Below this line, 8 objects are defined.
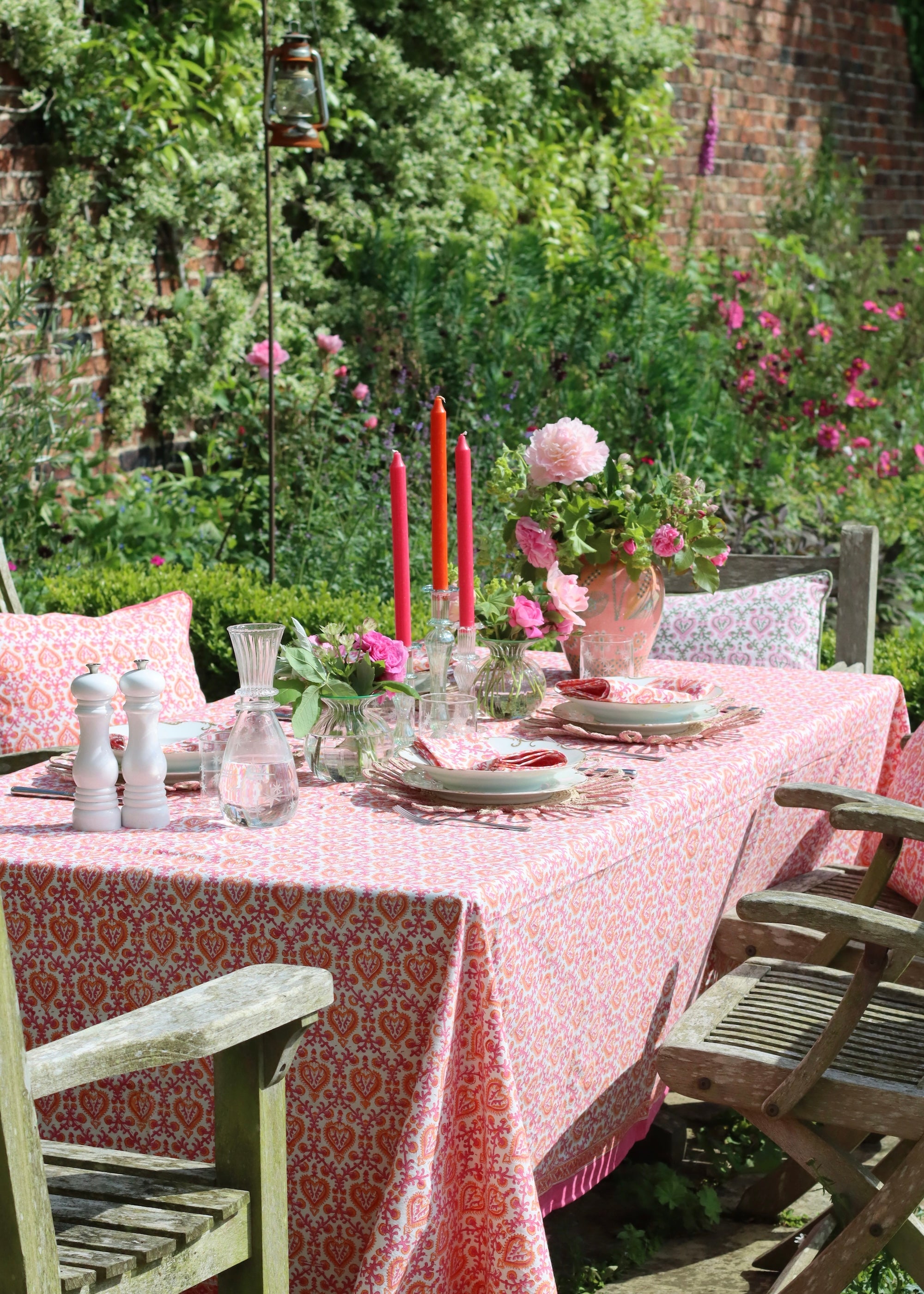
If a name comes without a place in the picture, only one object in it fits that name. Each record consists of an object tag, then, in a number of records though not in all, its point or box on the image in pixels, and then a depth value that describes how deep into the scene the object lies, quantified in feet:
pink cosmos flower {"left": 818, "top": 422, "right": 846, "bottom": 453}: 23.38
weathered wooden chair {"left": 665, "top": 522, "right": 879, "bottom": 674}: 13.09
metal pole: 16.30
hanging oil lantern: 15.31
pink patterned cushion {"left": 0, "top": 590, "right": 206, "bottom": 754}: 10.52
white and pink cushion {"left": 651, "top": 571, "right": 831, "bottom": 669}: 12.62
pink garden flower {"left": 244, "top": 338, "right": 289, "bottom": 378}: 18.54
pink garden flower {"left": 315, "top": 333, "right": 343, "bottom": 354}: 19.60
